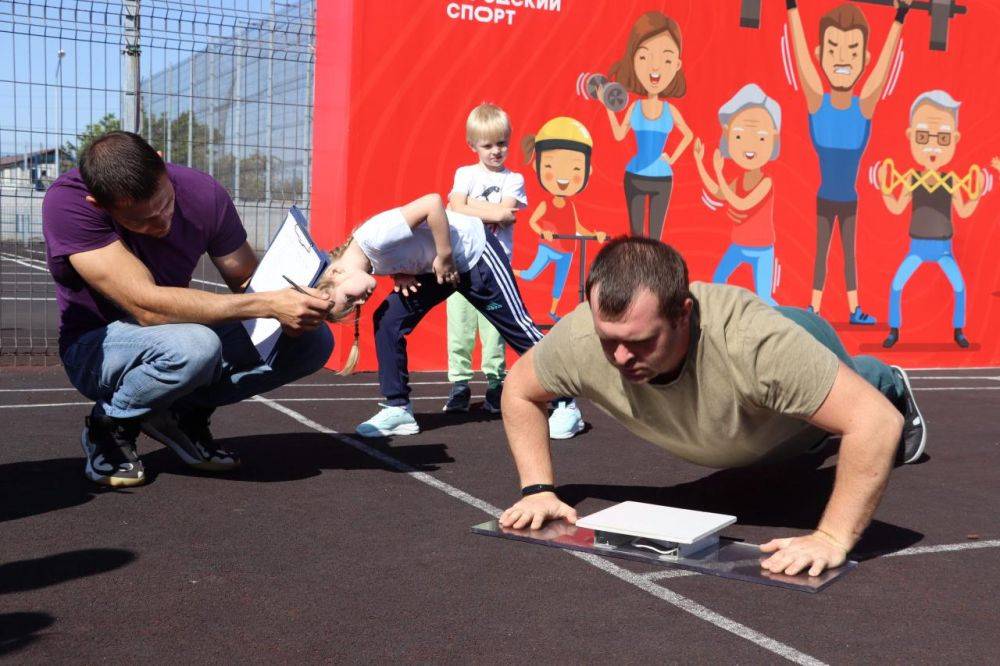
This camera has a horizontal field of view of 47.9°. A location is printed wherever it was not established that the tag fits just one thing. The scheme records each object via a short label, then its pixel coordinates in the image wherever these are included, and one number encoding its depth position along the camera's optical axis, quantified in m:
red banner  7.86
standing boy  6.22
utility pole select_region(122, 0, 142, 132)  7.81
